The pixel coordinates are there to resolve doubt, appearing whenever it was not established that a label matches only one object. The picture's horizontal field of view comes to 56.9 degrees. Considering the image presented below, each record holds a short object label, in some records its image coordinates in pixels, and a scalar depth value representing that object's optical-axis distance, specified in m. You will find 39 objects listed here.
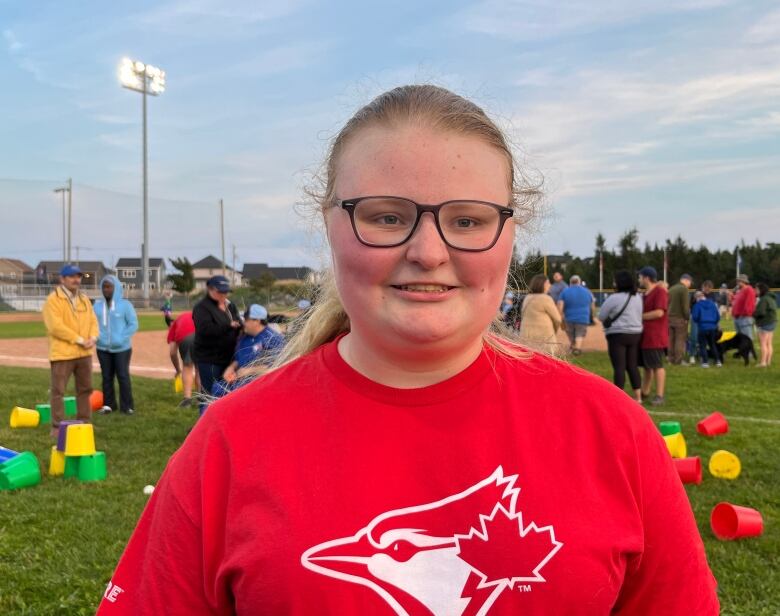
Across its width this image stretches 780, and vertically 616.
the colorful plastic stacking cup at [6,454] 6.52
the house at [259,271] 86.66
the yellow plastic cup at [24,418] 9.11
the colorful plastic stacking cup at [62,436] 6.70
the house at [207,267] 111.36
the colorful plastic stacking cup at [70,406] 10.02
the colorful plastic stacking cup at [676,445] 6.70
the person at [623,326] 9.63
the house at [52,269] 62.37
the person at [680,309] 15.26
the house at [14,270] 61.95
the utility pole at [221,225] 67.19
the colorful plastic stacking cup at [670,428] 6.85
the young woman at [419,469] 1.30
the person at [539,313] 9.79
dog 15.72
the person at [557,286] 16.83
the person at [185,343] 10.14
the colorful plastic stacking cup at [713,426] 7.95
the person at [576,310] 15.76
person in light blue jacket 9.56
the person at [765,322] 15.21
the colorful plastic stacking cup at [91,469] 6.53
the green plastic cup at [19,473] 6.23
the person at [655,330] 10.06
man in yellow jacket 8.35
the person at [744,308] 15.79
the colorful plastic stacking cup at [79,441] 6.61
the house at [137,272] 77.60
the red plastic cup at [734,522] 4.78
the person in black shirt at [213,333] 8.13
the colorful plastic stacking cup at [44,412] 9.49
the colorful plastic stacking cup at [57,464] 6.76
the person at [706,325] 15.30
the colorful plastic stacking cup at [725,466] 6.27
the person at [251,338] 7.37
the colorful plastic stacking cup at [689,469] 5.95
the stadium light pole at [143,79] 44.97
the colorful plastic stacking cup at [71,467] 6.66
